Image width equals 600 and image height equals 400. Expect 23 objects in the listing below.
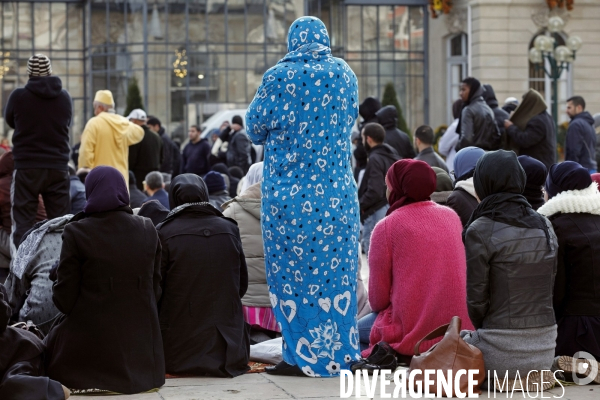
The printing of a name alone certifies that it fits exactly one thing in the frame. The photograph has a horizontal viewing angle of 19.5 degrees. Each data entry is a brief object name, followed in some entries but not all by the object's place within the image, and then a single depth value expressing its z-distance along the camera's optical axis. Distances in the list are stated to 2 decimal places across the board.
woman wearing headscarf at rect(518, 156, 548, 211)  11.76
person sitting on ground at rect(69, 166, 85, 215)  17.63
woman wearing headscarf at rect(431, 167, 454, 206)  14.17
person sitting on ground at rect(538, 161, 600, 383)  10.57
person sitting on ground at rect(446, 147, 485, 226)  12.94
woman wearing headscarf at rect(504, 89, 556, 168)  18.91
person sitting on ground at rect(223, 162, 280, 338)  12.41
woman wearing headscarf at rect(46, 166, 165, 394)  9.79
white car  45.27
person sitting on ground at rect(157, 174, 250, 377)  10.82
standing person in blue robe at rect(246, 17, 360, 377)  10.64
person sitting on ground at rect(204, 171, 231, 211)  16.66
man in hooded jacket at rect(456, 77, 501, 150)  18.97
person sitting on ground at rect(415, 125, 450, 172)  18.70
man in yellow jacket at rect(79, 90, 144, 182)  19.73
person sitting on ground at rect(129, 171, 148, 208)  18.33
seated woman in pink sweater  11.03
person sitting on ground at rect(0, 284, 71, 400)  9.14
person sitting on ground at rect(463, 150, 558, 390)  9.80
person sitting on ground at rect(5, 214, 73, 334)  11.41
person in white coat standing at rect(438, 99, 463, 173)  20.44
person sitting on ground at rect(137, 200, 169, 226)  12.66
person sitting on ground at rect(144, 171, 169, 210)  17.56
